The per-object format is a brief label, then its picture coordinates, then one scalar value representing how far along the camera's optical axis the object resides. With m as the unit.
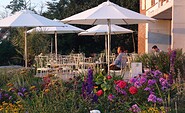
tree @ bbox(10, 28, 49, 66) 20.21
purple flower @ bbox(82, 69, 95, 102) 5.16
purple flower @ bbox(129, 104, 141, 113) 5.32
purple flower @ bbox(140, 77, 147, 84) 6.44
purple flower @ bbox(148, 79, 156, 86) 6.31
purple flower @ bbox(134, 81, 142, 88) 6.39
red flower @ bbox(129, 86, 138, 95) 5.89
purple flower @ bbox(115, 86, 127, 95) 6.05
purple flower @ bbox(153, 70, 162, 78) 6.93
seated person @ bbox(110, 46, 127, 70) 13.60
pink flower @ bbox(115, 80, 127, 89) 6.05
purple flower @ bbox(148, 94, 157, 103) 5.50
